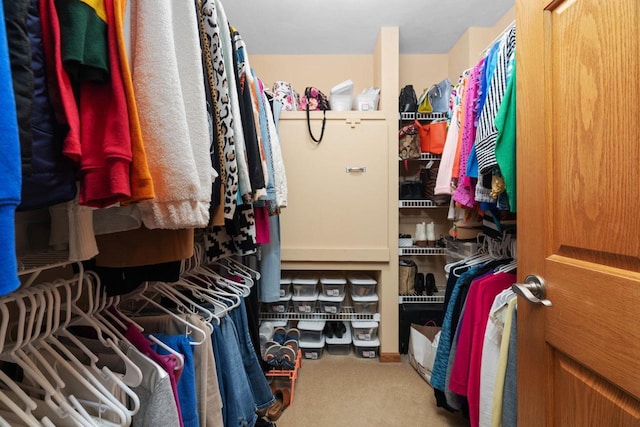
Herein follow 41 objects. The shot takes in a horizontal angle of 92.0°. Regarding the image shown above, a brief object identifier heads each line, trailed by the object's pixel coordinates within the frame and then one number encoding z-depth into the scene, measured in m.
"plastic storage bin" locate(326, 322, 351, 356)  2.22
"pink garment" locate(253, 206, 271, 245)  1.51
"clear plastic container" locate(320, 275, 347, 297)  2.19
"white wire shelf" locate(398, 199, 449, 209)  2.17
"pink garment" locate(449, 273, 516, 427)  1.26
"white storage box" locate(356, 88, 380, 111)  2.14
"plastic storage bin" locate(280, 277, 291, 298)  2.20
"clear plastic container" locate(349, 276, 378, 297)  2.19
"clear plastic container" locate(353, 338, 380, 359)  2.15
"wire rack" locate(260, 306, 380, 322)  2.17
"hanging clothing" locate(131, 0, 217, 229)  0.53
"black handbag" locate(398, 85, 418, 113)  2.19
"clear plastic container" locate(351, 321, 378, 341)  2.17
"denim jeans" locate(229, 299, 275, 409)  1.29
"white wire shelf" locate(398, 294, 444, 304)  2.19
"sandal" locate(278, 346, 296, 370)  1.78
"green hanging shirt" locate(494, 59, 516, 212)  0.99
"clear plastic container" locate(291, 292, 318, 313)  2.19
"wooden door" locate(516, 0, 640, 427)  0.56
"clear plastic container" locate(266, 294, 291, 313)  2.23
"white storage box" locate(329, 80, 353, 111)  2.15
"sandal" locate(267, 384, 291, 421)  1.57
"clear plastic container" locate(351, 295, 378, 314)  2.18
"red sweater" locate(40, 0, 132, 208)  0.46
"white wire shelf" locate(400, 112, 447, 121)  2.17
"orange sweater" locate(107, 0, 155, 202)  0.49
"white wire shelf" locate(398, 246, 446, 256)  2.17
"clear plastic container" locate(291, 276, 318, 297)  2.21
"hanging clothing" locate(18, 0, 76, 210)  0.41
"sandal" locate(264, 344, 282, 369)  1.77
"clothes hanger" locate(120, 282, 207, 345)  0.92
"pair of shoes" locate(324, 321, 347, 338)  2.27
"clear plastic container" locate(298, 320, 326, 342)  2.17
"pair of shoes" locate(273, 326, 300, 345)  2.11
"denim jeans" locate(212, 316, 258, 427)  1.08
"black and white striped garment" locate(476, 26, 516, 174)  1.08
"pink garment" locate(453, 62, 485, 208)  1.34
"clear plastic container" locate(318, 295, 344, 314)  2.17
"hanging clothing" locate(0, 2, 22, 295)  0.32
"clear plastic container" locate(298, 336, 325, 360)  2.16
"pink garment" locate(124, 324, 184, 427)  0.76
